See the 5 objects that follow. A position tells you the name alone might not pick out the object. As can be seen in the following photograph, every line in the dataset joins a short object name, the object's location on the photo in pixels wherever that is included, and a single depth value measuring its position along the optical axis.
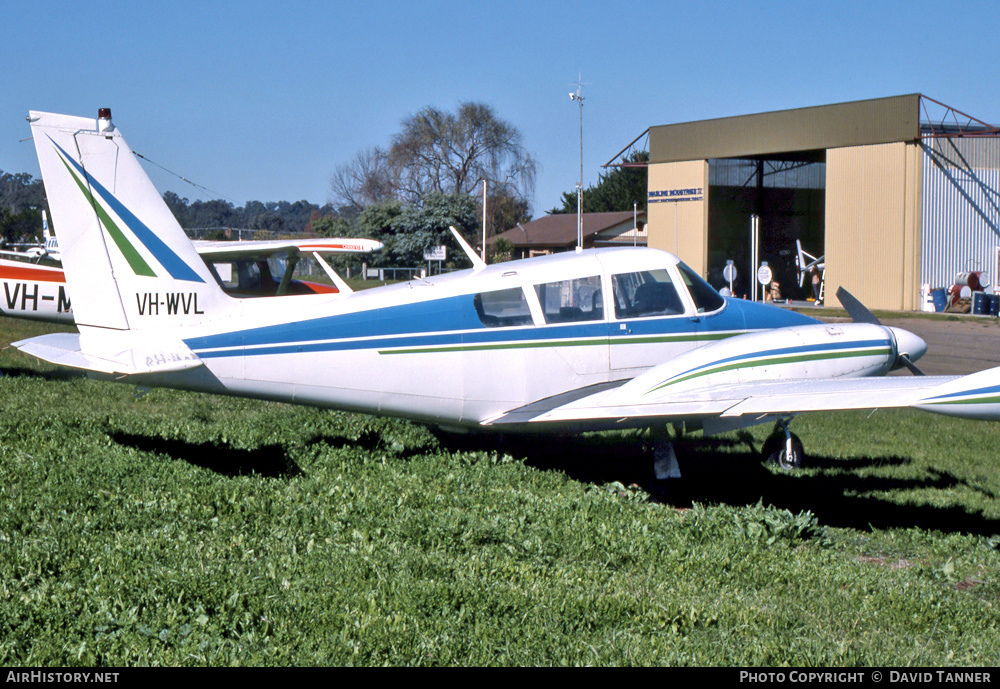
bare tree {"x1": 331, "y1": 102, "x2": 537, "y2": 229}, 66.81
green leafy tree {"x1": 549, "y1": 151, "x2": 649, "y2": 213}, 81.44
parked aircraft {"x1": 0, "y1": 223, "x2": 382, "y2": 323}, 14.71
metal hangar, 34.88
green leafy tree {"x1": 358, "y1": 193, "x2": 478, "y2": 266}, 59.94
